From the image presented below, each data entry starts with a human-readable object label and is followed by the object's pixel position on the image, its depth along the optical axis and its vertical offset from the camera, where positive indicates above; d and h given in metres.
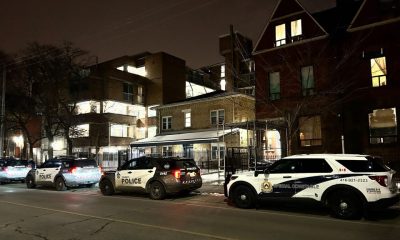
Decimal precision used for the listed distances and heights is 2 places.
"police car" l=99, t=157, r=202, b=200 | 15.27 -0.88
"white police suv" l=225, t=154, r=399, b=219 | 10.30 -0.87
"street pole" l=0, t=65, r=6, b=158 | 31.35 +3.14
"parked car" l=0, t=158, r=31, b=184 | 24.41 -0.79
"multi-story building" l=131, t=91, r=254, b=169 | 32.30 +2.78
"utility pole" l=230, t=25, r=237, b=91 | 47.43 +13.65
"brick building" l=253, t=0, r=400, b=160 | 20.55 +4.32
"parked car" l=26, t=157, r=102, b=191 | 19.84 -0.89
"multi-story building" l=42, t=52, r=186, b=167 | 44.31 +6.67
